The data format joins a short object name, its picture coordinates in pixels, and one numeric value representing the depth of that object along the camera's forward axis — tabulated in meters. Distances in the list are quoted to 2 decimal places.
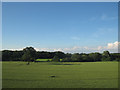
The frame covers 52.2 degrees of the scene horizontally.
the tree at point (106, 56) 70.50
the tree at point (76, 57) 68.03
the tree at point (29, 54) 40.13
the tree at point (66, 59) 63.48
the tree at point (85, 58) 67.93
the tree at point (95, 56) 72.50
